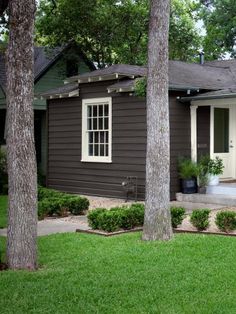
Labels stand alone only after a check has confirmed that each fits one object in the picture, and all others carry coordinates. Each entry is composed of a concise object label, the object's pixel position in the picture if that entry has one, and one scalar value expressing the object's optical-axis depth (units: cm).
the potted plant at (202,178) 1293
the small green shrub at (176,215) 866
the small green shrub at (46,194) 1164
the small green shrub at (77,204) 1063
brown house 1325
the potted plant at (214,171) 1299
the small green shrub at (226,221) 828
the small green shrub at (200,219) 843
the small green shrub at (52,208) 1040
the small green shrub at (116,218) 839
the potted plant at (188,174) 1283
